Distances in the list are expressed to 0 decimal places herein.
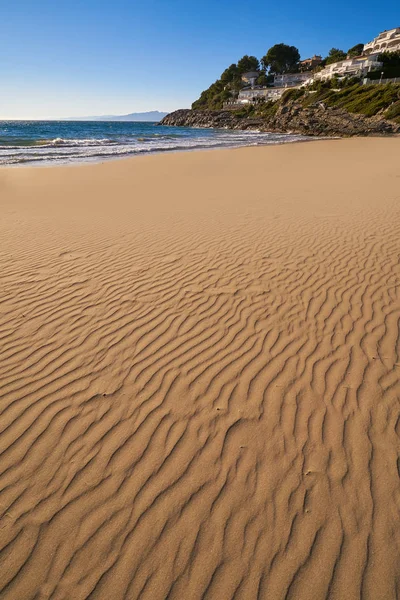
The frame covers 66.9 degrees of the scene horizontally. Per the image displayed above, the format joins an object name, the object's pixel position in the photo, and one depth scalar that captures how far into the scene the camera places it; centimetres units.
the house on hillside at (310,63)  10838
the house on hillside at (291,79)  10041
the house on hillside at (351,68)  6694
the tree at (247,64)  12012
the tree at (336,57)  9207
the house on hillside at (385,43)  7802
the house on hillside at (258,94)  9250
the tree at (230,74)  12200
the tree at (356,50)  9500
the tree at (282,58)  11056
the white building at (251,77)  11369
